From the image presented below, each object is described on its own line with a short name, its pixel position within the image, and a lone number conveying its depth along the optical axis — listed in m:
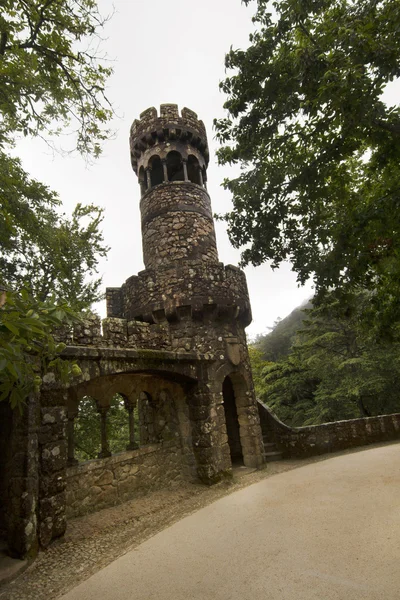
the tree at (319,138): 4.31
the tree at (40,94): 5.30
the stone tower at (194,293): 7.24
